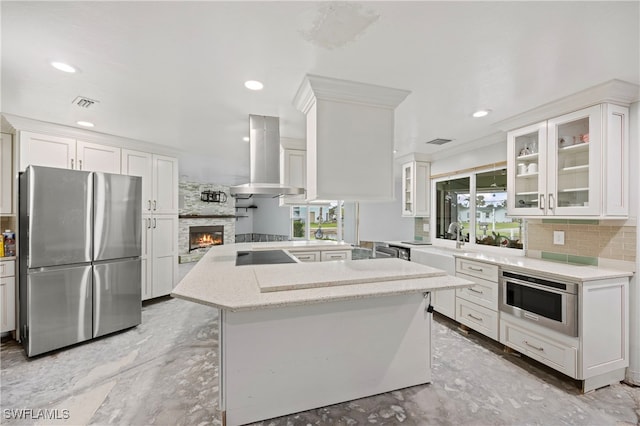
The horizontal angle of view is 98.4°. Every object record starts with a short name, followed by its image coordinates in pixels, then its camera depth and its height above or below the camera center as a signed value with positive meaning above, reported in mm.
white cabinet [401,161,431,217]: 4371 +407
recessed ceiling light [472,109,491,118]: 2561 +964
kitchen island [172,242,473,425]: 1600 -769
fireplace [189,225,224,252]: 7500 -635
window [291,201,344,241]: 6425 -226
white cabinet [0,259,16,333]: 2738 -821
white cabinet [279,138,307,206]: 3418 +650
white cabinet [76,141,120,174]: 3252 +688
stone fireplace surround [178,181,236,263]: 7297 +16
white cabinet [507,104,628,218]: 2139 +427
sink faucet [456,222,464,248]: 3754 -312
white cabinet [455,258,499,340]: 2691 -885
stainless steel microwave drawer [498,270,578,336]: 2057 -712
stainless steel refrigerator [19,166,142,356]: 2514 -427
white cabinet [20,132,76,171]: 2857 +683
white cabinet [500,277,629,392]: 2020 -959
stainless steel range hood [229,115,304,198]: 2795 +597
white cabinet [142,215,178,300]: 3869 -606
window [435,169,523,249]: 3389 +40
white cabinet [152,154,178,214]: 3977 +425
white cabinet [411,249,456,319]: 3226 -638
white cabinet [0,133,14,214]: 2865 +406
